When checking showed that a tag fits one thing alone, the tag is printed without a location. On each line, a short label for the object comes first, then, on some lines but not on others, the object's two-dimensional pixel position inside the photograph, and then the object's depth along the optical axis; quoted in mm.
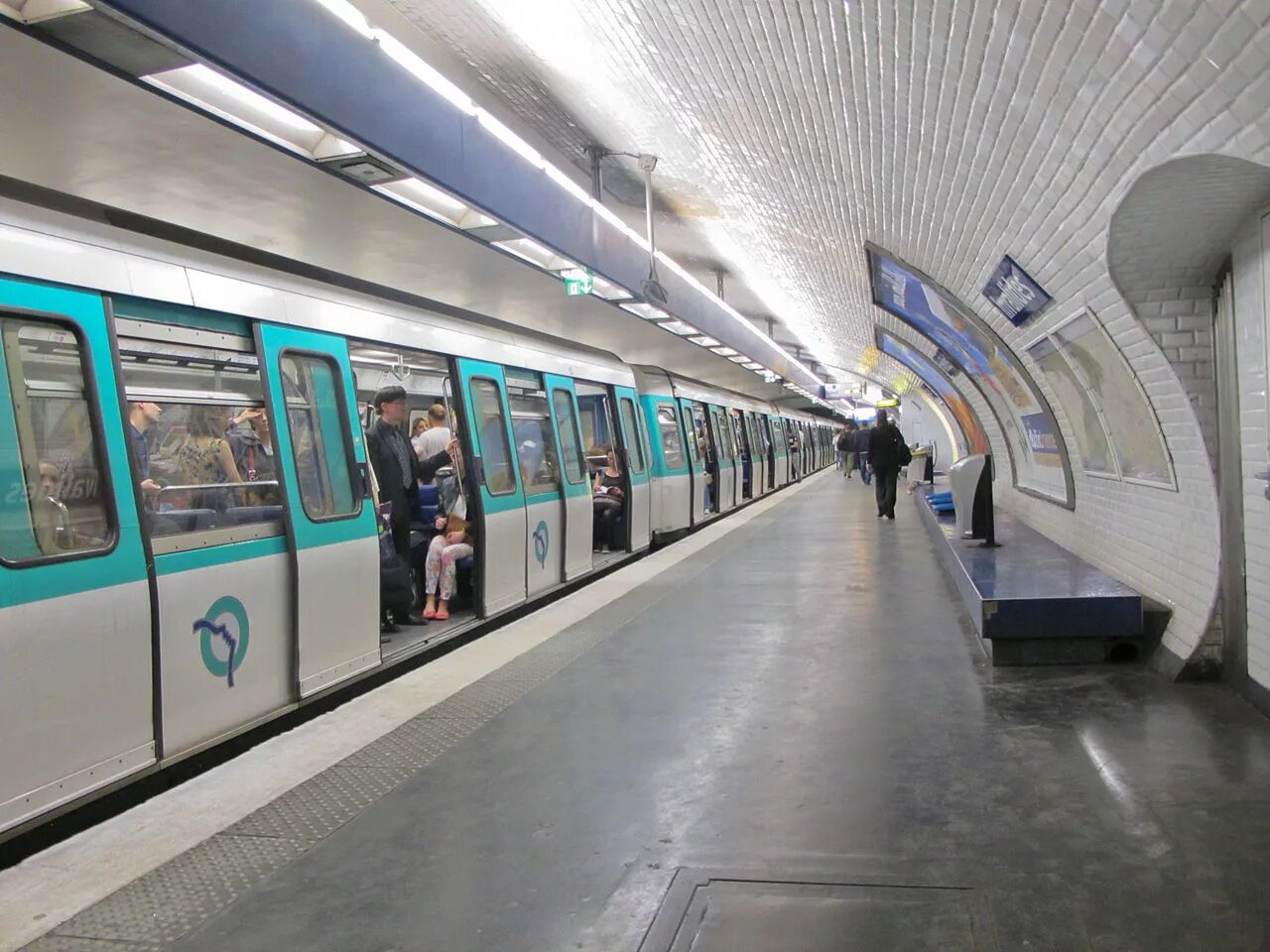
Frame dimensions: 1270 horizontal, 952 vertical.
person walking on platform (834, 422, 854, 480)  30516
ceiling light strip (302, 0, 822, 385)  4974
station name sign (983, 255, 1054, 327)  6262
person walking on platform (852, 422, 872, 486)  27133
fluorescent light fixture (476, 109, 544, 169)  6121
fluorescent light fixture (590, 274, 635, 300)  9091
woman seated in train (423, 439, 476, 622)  7215
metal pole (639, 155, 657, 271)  8273
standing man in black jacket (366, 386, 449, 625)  6762
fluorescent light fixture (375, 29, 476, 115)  5078
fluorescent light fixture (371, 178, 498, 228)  6090
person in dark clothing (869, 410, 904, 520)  15047
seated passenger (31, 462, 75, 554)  3516
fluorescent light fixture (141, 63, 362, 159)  4160
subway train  3475
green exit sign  8516
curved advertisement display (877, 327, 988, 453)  15375
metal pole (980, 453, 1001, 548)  8188
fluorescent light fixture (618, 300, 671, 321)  10398
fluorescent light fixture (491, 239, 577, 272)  7662
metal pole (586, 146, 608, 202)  8425
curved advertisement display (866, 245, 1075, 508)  8398
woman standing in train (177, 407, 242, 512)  4414
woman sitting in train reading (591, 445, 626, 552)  11547
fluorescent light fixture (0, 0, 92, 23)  3422
